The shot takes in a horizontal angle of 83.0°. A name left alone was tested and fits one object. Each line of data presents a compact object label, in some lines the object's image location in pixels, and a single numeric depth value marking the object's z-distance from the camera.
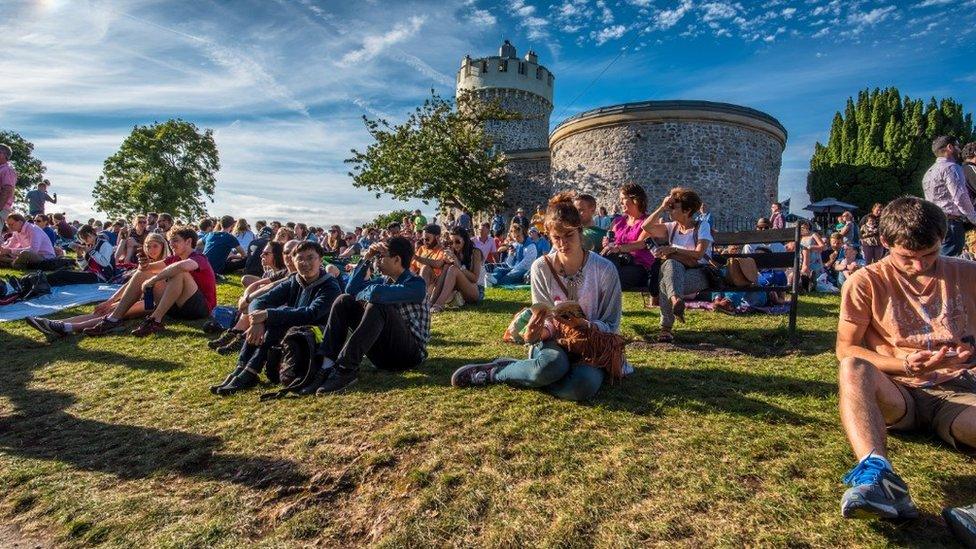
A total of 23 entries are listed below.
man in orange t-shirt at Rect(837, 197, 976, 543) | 2.75
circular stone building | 21.77
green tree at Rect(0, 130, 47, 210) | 47.47
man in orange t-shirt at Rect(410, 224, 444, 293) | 7.82
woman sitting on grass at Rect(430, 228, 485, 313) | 8.26
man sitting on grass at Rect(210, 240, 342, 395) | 4.73
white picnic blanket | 8.49
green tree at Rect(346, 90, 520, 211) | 30.25
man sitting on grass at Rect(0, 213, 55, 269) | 11.73
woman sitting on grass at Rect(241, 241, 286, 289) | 6.85
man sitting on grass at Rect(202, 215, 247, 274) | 11.25
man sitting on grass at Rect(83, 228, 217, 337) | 7.05
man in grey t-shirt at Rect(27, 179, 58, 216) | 18.41
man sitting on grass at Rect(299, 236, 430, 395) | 4.54
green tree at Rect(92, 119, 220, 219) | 44.69
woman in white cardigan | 3.87
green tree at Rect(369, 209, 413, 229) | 45.22
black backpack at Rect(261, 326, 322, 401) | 4.59
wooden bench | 5.96
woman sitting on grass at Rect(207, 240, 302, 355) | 6.04
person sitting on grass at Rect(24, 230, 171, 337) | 6.85
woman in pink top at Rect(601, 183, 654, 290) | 6.08
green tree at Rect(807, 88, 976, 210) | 32.34
